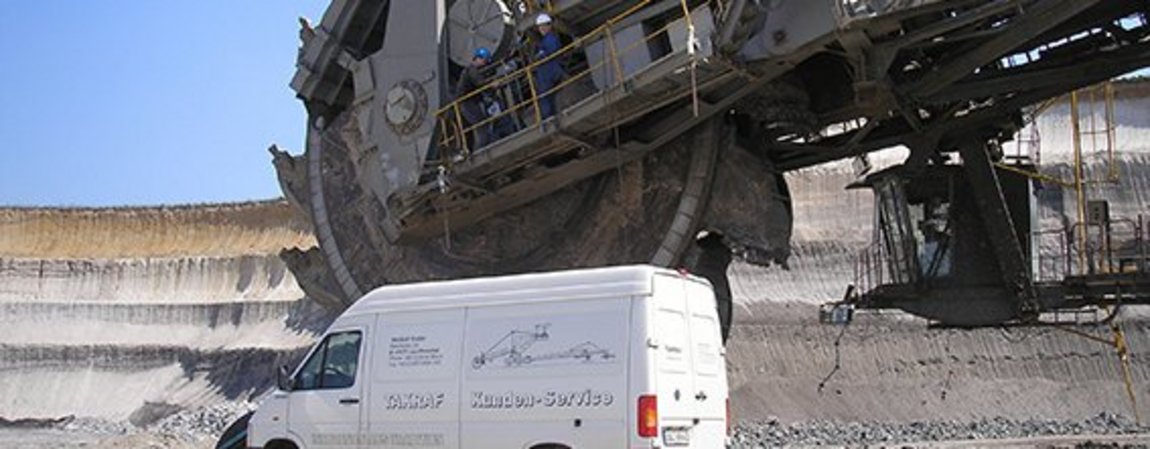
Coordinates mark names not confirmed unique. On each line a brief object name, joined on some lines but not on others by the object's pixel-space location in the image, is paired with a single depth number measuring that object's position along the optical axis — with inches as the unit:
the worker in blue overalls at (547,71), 602.9
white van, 357.7
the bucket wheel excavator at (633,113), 537.3
